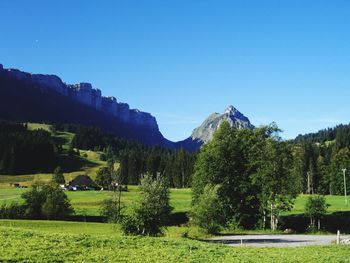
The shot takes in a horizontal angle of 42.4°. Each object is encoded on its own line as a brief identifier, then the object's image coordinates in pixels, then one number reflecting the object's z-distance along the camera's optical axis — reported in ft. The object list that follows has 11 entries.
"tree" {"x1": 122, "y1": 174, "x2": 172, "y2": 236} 154.71
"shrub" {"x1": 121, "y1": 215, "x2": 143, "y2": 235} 153.40
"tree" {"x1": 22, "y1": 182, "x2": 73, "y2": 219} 283.79
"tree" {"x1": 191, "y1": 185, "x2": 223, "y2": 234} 201.05
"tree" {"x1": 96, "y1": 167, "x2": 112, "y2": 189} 606.14
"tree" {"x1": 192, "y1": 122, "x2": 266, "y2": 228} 251.19
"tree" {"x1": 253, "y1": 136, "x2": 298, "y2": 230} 237.86
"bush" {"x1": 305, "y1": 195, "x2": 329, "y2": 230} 230.89
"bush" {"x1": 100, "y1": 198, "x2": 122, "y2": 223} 249.96
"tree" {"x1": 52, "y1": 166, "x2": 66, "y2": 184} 492.54
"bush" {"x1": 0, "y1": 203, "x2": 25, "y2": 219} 280.72
